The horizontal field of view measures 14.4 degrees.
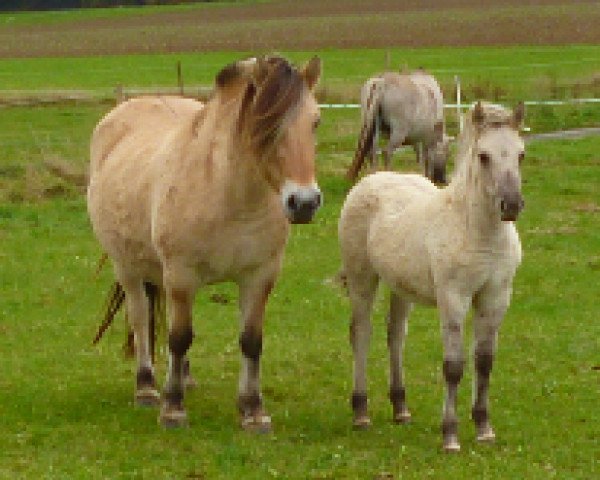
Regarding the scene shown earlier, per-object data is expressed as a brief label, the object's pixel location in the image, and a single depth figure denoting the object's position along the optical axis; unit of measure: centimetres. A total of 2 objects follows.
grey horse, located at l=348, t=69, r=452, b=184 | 3880
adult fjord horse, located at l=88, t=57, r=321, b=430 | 1390
